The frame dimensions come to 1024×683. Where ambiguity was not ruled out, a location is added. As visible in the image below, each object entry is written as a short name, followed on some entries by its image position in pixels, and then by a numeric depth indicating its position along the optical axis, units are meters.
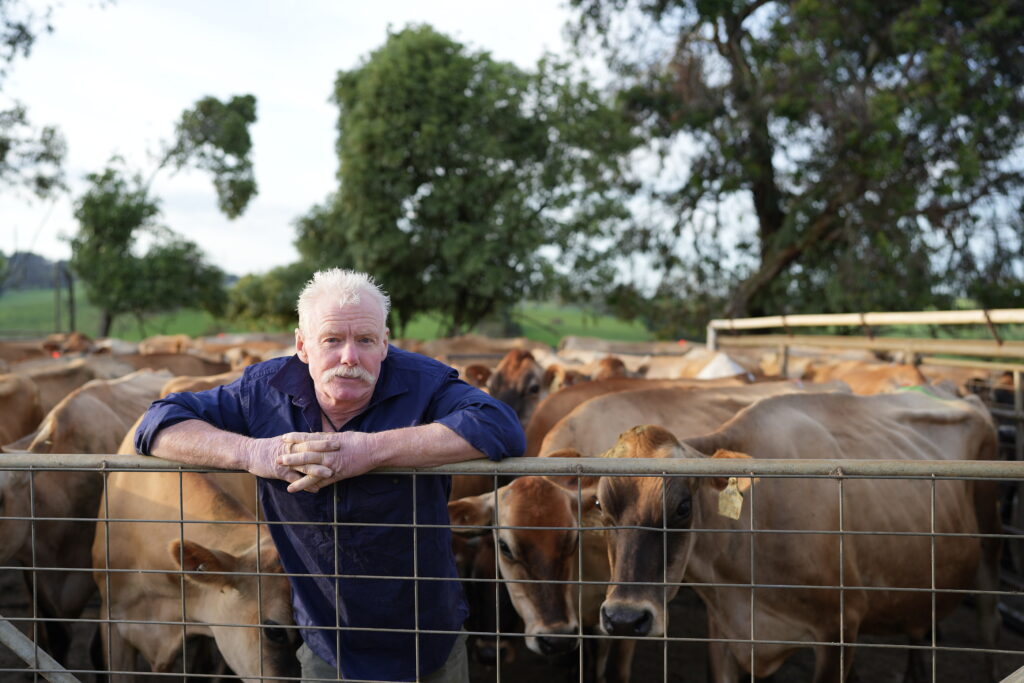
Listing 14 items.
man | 2.67
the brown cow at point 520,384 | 8.99
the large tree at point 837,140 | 20.66
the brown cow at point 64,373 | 9.05
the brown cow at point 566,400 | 7.00
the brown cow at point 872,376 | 8.74
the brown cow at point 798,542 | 3.85
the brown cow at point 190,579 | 3.66
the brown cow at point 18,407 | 7.24
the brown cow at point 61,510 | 5.03
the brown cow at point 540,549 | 4.04
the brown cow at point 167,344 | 18.60
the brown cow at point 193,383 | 7.07
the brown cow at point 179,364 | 12.28
